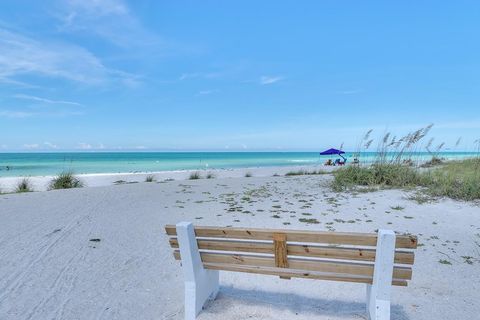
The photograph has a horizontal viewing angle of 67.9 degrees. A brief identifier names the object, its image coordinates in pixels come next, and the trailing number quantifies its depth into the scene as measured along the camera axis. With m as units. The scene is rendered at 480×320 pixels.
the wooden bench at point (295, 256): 2.44
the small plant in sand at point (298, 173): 14.90
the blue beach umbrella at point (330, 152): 26.32
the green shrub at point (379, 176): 9.70
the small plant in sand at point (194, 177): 14.11
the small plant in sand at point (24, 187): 10.73
